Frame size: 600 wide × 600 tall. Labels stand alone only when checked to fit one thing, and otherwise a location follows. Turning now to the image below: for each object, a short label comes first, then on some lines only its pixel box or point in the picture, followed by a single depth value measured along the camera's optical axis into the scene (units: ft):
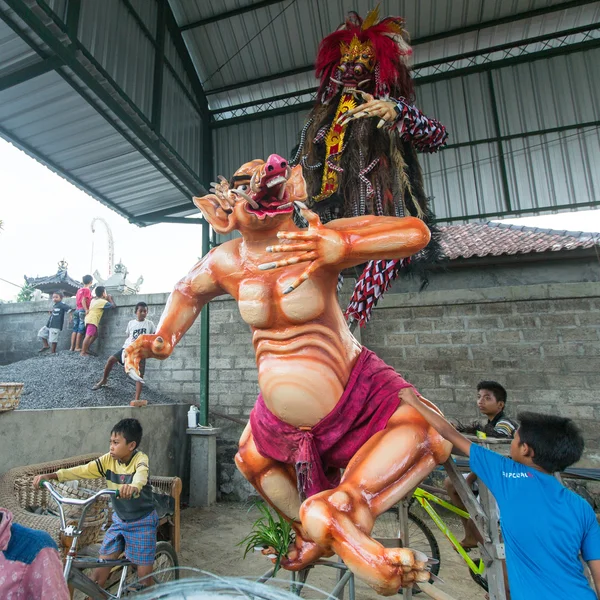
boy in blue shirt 4.97
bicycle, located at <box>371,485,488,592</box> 9.04
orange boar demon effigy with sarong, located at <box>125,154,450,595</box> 3.53
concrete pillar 17.80
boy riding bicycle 8.24
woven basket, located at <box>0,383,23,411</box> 9.81
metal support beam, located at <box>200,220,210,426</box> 18.65
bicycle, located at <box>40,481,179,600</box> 7.27
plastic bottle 18.66
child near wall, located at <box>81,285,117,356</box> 22.27
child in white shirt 17.98
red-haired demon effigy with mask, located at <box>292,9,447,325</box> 6.15
